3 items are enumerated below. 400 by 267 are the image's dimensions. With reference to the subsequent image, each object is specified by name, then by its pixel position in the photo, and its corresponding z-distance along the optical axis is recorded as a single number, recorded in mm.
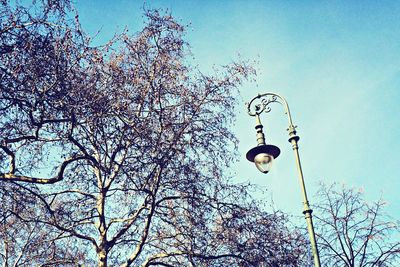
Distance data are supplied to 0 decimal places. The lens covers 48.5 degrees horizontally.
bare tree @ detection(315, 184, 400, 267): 18891
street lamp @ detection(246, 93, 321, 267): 6820
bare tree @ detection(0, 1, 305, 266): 9961
